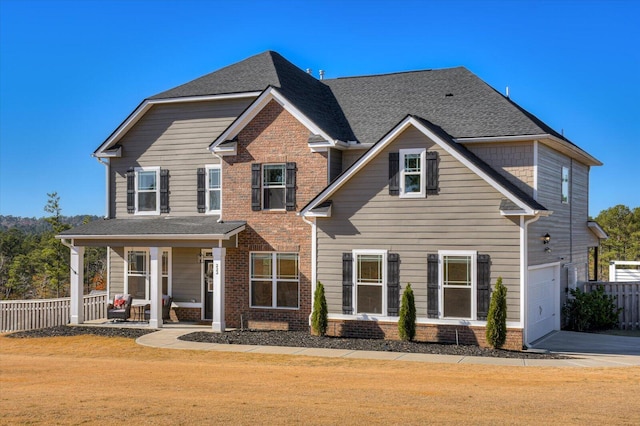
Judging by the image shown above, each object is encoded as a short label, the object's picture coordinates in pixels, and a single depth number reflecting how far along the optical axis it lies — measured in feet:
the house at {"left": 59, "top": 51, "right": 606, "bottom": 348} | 65.46
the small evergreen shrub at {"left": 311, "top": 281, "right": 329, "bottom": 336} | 69.31
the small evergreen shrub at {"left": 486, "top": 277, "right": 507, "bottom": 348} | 62.03
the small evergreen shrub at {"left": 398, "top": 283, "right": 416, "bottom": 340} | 65.31
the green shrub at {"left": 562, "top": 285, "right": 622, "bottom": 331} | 77.20
